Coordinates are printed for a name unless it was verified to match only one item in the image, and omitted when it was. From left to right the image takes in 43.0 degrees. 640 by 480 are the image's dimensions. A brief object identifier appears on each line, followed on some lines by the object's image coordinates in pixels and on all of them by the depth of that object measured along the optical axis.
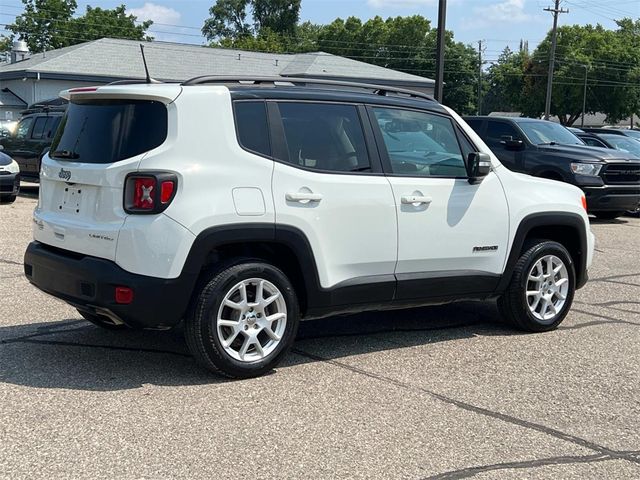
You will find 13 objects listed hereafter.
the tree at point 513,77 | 83.88
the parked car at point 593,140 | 18.05
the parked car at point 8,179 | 15.75
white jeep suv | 4.98
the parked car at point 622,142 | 18.77
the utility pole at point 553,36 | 53.36
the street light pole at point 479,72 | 85.45
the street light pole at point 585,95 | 73.81
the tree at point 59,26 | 75.00
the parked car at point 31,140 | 17.95
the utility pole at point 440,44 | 19.33
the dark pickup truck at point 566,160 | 14.96
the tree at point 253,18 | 95.62
